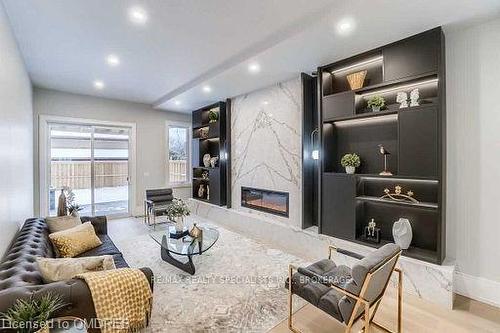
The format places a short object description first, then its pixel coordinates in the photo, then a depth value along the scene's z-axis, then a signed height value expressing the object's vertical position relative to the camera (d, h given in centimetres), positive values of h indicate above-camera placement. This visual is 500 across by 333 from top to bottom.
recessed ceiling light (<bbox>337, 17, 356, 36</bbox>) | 252 +152
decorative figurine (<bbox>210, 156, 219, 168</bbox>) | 626 +12
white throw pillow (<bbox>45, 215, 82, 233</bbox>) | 306 -74
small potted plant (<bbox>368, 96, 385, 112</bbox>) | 318 +83
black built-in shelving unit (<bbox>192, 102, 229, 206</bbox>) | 587 +41
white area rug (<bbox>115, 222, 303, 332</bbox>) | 224 -144
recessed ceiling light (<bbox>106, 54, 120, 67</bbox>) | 362 +166
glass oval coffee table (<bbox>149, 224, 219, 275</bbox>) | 315 -109
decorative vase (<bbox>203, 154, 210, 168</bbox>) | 649 +14
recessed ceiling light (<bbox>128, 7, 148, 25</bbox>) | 251 +164
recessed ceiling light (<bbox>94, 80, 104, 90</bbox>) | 476 +168
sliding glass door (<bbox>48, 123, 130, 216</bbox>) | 550 +0
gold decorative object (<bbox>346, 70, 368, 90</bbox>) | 333 +120
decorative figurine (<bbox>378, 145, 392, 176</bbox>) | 306 +13
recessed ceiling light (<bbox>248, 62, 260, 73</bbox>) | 368 +156
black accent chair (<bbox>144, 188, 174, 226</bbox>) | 549 -89
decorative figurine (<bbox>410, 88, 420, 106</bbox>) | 287 +81
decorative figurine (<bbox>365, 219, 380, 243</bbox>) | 329 -94
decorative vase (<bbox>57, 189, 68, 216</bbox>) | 368 -62
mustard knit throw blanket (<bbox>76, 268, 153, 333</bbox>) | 158 -91
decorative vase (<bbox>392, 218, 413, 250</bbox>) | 288 -83
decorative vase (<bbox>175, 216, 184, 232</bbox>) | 363 -88
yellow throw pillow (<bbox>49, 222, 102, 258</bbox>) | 272 -87
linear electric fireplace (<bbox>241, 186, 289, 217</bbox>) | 457 -72
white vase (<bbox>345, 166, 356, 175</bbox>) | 345 -7
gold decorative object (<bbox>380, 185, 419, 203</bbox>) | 304 -40
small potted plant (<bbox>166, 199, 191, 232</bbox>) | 364 -72
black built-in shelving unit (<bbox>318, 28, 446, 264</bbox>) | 268 +31
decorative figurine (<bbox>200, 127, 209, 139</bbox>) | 654 +92
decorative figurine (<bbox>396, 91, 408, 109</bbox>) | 297 +81
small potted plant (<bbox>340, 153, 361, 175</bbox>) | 343 +4
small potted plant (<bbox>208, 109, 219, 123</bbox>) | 613 +127
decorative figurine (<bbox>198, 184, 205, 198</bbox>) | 676 -72
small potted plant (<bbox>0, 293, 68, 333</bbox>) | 121 -78
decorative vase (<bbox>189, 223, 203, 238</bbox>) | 344 -96
